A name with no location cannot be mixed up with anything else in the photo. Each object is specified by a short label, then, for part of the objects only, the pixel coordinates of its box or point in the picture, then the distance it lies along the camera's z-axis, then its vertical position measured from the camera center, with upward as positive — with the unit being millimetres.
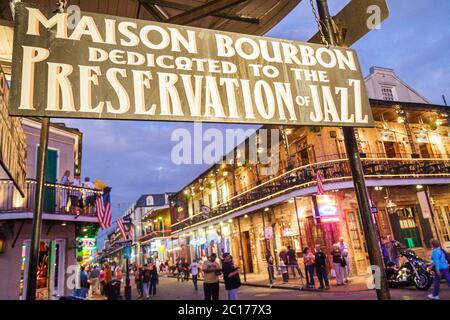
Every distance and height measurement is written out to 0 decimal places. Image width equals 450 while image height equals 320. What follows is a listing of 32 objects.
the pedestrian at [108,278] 16609 -526
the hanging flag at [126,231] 18686 +1973
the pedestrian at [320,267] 13841 -907
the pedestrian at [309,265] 14612 -829
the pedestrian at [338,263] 14359 -883
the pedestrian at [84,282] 15116 -509
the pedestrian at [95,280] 22766 -735
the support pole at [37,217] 2514 +474
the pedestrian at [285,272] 17386 -1225
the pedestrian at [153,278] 19025 -854
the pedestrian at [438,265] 9094 -896
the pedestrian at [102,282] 19969 -813
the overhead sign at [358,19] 2908 +1946
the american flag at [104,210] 13562 +2416
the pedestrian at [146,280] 18297 -886
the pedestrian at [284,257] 18406 -433
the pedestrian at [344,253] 15025 -461
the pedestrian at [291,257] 17581 -467
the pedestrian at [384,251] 13525 -518
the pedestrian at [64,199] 13008 +2854
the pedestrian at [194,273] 20183 -861
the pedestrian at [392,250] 14634 -553
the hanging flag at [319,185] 16031 +2866
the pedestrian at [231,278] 10219 -697
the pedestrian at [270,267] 17516 -871
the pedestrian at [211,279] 10594 -713
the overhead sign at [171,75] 1917 +1217
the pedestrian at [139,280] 19209 -897
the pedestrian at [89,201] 14016 +2880
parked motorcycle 10906 -1283
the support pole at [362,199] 2496 +337
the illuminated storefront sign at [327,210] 17486 +1770
